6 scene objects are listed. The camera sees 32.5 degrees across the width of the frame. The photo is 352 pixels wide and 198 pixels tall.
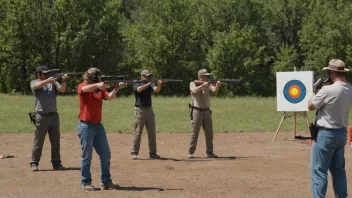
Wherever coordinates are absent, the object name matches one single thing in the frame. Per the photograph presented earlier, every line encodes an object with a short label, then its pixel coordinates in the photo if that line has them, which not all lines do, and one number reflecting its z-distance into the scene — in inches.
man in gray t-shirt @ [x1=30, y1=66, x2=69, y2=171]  454.3
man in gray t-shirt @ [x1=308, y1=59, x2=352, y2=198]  305.1
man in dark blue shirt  519.8
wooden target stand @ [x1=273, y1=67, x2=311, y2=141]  682.4
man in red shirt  379.6
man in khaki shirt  522.6
